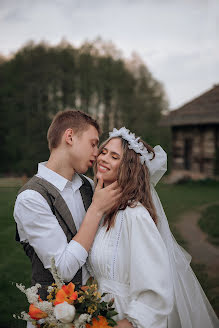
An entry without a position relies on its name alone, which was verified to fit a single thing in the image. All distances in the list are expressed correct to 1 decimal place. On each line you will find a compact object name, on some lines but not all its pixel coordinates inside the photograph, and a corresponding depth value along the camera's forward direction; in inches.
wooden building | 636.1
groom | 86.6
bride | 81.0
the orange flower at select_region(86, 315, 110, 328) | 76.9
